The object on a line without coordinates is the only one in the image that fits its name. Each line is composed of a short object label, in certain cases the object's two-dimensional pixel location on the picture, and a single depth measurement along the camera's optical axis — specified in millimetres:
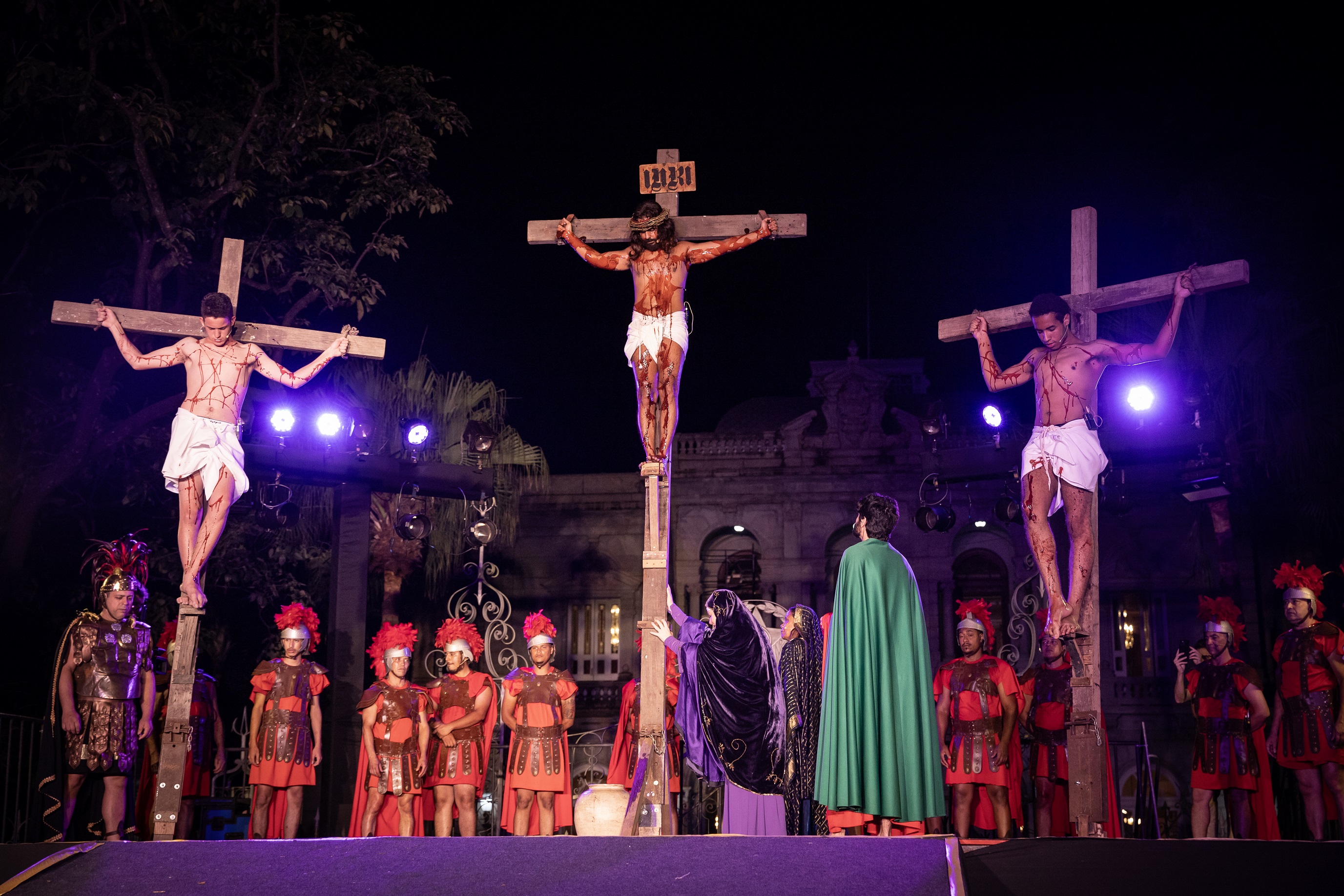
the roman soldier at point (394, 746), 7449
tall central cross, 5559
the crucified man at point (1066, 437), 5684
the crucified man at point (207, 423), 6109
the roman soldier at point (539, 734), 7648
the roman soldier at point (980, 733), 7215
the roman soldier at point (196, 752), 7582
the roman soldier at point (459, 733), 7621
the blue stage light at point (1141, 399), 9852
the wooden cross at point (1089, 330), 5402
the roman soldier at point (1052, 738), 7883
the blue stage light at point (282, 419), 9539
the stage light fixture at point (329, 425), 9891
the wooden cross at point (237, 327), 6246
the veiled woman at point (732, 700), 6855
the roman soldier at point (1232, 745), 7223
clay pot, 6348
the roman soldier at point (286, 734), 7531
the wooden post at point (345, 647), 9633
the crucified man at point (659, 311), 6121
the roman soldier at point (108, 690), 6430
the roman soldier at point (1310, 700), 6859
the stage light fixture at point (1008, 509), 10289
